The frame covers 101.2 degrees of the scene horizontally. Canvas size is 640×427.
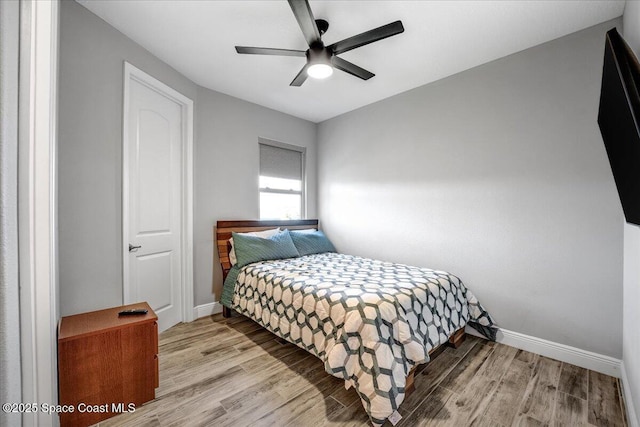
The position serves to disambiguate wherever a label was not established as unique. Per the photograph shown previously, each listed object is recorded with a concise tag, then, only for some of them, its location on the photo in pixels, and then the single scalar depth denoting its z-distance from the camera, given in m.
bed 1.56
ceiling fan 1.60
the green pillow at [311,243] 3.51
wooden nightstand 1.44
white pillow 3.07
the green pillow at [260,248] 2.96
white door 2.30
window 3.75
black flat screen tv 0.91
